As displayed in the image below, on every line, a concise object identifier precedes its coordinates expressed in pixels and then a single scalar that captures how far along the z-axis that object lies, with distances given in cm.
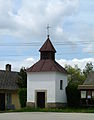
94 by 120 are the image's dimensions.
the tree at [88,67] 7701
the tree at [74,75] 5943
